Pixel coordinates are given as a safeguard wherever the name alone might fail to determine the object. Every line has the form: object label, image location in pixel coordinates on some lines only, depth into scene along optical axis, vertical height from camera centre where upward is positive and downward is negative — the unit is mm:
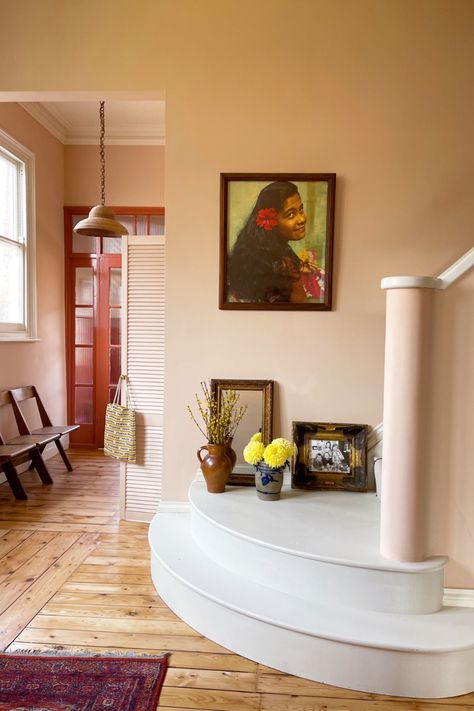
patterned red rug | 1765 -1348
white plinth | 1833 -1119
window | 4395 +813
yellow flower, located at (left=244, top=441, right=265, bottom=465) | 2541 -623
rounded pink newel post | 1930 -306
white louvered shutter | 3436 -289
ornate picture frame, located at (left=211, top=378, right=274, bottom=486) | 2797 -469
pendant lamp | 3523 +775
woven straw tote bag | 3410 -713
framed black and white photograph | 2721 -687
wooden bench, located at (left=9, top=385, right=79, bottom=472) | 4354 -883
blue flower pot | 2523 -772
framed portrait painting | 2738 +532
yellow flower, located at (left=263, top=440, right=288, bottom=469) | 2467 -618
